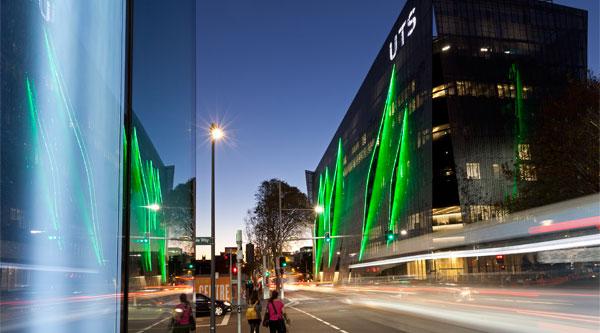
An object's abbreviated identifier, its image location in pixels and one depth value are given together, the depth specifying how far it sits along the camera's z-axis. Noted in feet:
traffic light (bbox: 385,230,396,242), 119.14
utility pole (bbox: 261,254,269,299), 147.64
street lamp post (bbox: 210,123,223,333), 59.57
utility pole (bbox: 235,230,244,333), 56.68
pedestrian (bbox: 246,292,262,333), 53.26
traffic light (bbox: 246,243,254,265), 73.46
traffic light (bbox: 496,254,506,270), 37.94
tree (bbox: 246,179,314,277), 243.81
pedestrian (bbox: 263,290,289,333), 46.37
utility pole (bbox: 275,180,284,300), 149.33
